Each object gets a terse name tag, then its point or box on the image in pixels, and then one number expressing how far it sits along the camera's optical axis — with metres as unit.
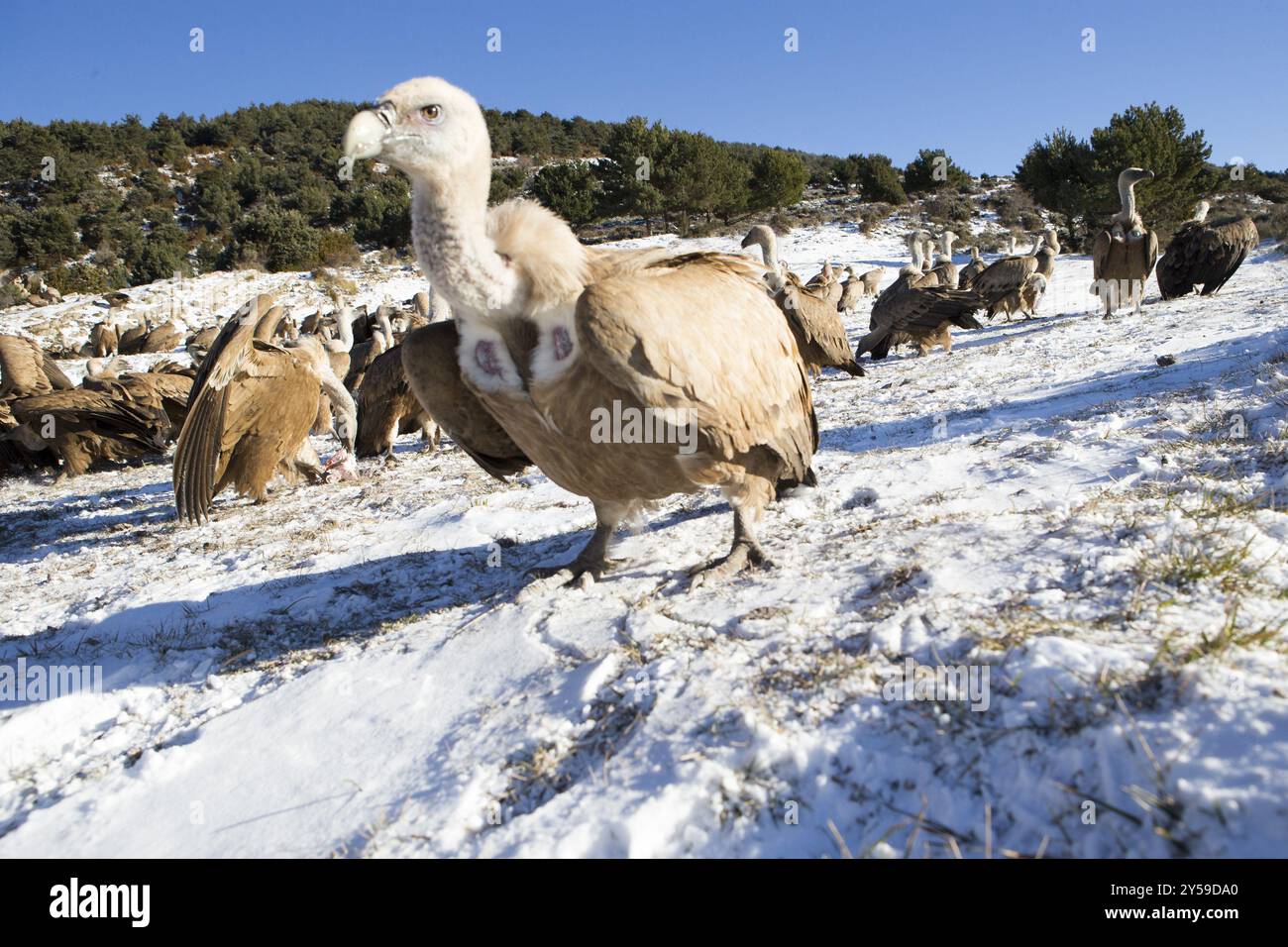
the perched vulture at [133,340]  19.08
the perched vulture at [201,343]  13.81
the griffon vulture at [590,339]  2.63
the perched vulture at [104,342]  19.59
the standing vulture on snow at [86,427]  8.91
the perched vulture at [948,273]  14.17
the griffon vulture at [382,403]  8.83
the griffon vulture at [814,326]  8.74
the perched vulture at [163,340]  18.91
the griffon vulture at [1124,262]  13.31
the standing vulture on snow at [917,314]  12.18
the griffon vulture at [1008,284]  13.75
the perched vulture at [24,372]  10.73
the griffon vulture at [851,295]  18.20
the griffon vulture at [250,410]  5.35
